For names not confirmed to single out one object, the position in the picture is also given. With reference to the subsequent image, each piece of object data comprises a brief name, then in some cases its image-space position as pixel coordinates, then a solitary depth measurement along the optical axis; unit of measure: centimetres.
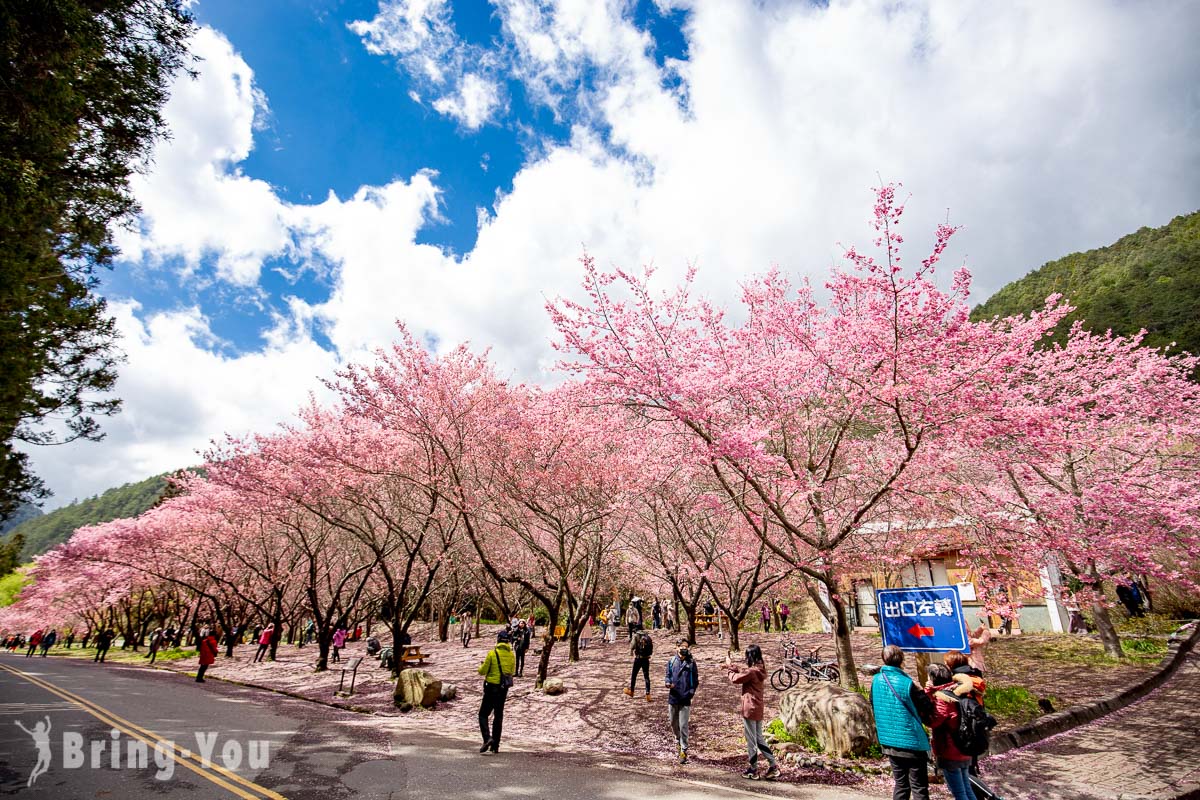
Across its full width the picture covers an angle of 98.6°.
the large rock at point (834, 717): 759
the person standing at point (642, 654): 1184
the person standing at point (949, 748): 488
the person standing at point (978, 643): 853
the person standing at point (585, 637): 2176
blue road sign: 681
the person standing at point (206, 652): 1739
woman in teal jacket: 479
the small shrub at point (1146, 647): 1442
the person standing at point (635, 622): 2063
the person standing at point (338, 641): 2162
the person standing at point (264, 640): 2397
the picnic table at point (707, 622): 2869
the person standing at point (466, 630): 2493
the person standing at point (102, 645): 2784
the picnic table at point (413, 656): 1808
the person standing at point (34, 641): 3630
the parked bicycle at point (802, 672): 1300
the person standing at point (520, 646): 1562
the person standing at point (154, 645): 2697
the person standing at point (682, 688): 778
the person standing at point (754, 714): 700
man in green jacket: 773
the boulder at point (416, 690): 1218
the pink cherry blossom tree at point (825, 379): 769
